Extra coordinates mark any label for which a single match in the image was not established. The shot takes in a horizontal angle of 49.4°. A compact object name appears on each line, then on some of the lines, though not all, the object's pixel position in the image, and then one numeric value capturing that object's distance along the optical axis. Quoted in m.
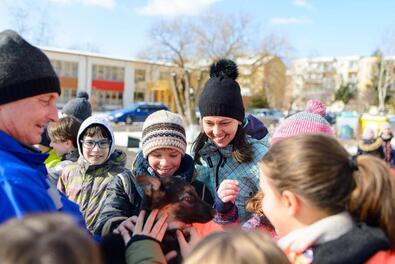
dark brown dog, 1.70
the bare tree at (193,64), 29.80
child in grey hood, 3.24
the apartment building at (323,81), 52.72
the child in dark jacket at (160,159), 2.11
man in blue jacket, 1.48
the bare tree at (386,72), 41.06
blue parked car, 31.05
